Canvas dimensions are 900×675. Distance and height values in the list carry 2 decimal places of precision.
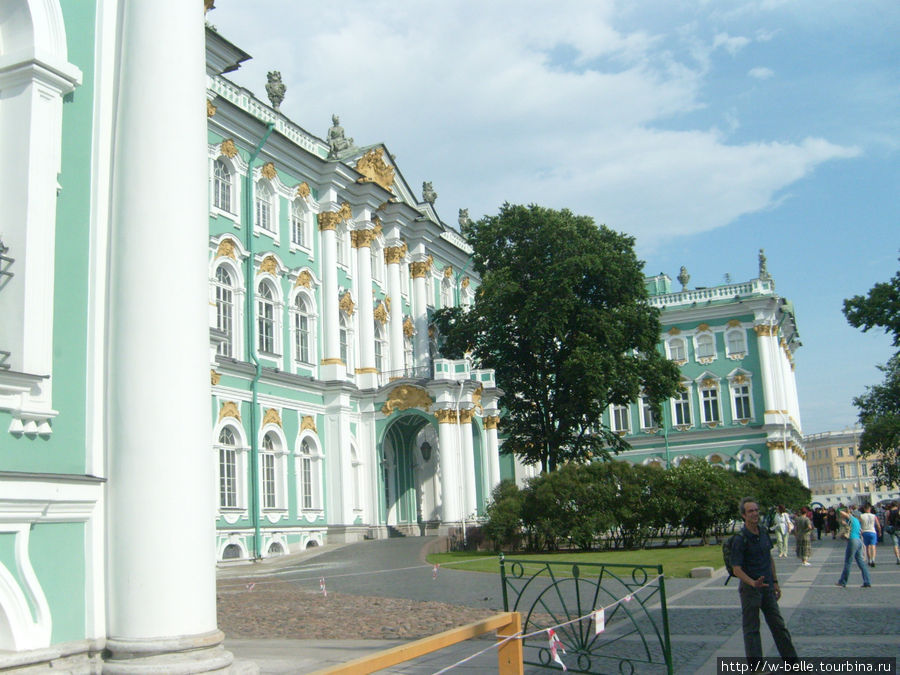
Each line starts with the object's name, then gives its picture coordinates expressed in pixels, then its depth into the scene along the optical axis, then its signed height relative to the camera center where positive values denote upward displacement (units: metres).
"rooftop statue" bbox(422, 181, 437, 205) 46.16 +15.35
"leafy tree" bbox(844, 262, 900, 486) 32.22 +5.01
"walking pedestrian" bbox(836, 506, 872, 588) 16.50 -1.29
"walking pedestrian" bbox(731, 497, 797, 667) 8.04 -0.89
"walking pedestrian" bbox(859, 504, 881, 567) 20.02 -1.11
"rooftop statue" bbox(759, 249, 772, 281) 61.52 +14.44
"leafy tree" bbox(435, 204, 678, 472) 36.78 +6.77
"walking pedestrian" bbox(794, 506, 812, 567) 22.97 -1.31
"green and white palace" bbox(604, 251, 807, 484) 59.34 +6.36
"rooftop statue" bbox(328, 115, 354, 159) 35.50 +15.07
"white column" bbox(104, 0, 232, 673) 6.19 +1.01
